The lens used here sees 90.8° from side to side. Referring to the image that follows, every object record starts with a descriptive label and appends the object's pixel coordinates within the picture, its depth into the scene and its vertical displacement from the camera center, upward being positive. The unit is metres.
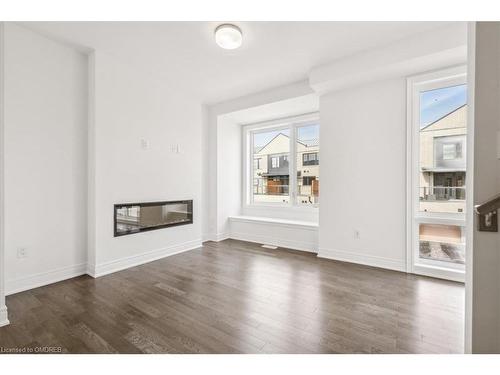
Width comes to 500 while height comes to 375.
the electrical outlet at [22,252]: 2.49 -0.70
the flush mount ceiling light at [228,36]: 2.44 +1.51
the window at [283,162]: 4.61 +0.47
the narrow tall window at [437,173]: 2.88 +0.15
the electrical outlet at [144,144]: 3.39 +0.56
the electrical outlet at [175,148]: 3.84 +0.57
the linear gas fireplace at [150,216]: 3.18 -0.45
